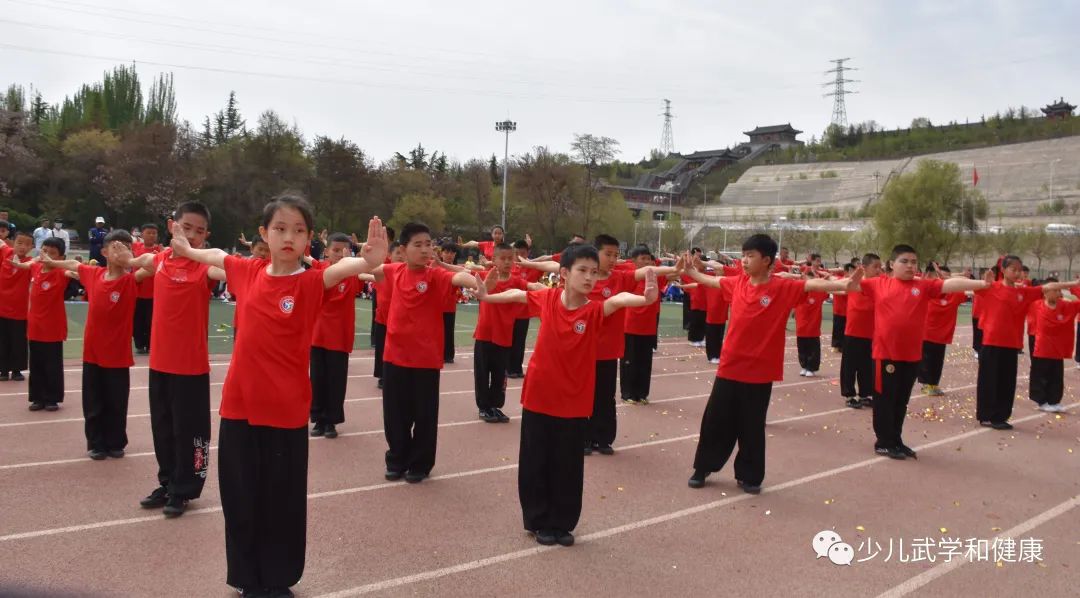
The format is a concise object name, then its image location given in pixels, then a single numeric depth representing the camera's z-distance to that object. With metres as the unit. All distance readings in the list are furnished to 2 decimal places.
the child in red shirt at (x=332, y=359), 7.46
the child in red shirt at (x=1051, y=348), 10.23
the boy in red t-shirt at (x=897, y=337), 7.36
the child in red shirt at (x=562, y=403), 4.82
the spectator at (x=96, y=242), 19.41
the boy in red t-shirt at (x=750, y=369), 6.09
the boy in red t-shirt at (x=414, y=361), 6.02
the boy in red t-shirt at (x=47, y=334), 7.98
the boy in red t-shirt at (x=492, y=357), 8.67
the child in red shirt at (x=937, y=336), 11.17
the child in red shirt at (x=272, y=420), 3.85
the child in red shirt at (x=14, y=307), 9.15
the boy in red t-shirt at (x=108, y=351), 6.04
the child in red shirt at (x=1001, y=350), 9.13
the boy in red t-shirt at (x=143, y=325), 12.31
